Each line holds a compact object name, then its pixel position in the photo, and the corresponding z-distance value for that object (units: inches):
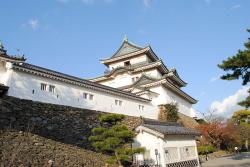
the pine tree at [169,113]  1180.2
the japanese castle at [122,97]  652.7
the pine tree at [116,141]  527.8
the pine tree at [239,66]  585.3
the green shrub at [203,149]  1136.8
